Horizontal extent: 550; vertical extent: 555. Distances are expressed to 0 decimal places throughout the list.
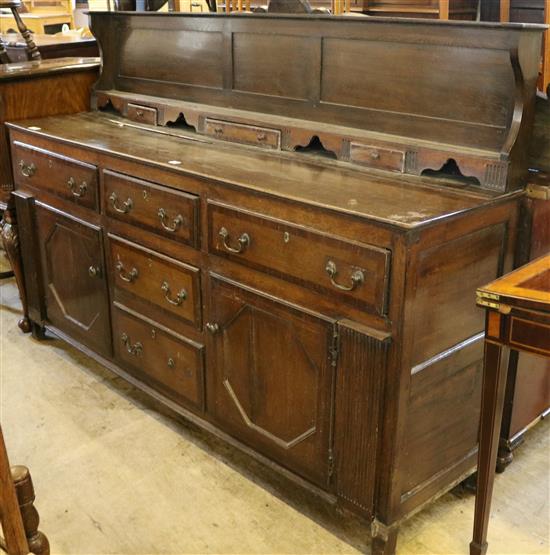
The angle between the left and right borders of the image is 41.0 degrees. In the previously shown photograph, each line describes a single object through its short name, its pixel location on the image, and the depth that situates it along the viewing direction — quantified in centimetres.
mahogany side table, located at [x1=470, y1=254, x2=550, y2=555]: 148
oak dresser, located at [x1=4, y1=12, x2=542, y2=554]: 171
